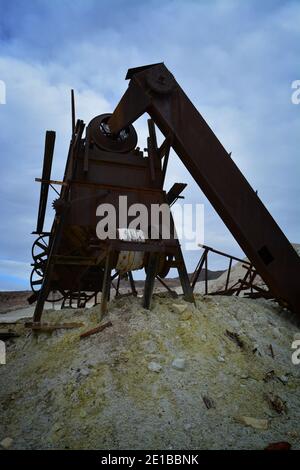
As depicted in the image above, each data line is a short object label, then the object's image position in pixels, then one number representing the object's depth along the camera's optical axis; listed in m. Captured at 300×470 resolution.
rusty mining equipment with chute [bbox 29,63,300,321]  6.17
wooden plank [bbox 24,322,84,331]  5.24
